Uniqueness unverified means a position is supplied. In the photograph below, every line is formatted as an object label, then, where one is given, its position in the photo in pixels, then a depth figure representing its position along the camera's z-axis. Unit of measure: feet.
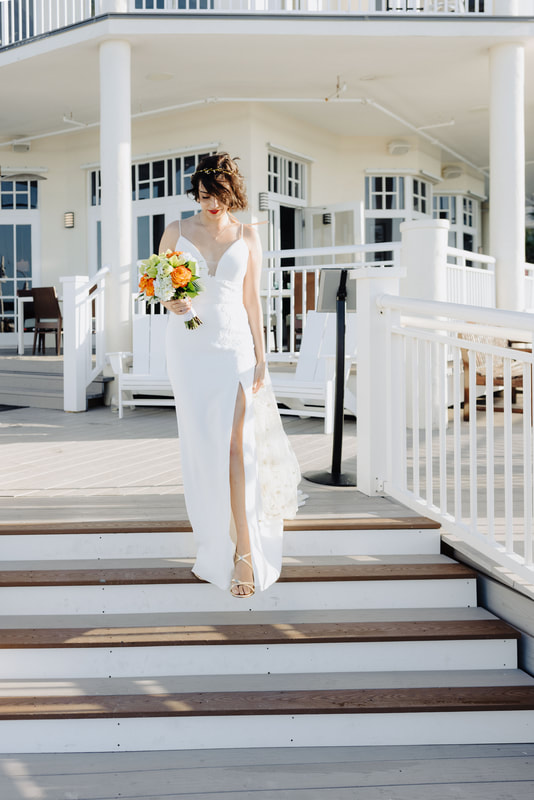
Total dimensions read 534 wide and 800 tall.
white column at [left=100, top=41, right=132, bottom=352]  24.99
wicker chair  22.09
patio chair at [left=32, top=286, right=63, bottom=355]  30.89
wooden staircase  8.28
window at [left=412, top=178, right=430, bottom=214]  40.14
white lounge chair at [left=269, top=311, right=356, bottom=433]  19.76
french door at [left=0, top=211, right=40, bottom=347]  38.81
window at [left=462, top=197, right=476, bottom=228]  45.79
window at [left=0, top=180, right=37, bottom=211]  38.81
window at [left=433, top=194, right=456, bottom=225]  44.19
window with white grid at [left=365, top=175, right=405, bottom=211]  39.04
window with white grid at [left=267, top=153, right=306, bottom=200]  34.35
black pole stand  13.73
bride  9.61
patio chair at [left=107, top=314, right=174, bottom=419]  22.35
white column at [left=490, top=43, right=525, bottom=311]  25.55
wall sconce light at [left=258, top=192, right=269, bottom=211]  33.19
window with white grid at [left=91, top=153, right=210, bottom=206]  35.14
